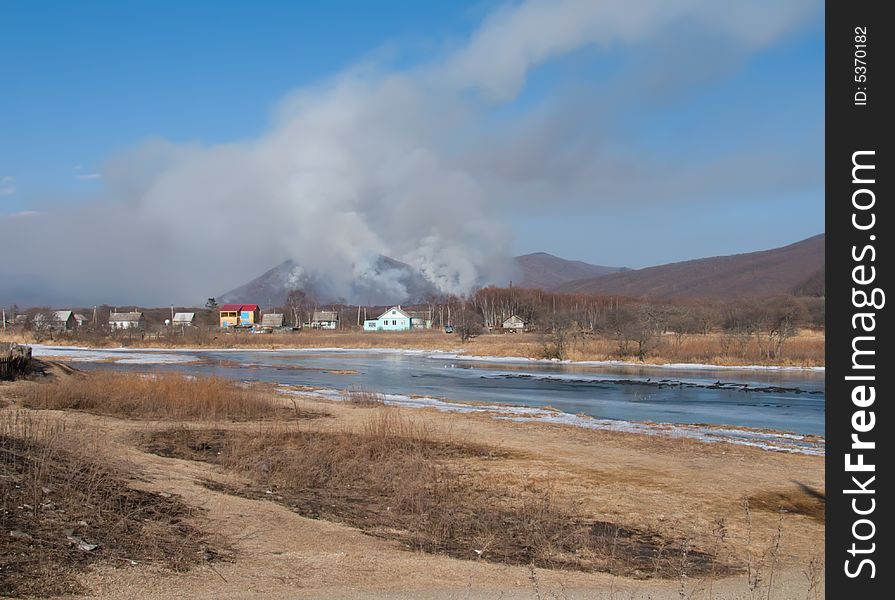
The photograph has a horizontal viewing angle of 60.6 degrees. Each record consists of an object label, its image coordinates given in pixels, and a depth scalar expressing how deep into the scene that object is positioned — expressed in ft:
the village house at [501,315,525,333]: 455.63
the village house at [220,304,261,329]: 528.22
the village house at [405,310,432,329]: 554.71
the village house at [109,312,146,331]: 505.45
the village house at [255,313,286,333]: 499.92
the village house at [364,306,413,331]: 516.32
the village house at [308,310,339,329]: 567.91
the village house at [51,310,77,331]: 423.64
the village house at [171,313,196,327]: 540.64
